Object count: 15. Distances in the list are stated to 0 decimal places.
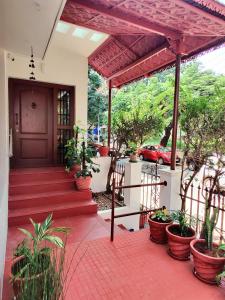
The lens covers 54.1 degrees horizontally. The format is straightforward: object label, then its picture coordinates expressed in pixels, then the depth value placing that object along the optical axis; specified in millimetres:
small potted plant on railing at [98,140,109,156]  6020
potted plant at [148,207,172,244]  2863
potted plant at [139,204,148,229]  4832
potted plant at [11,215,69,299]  1319
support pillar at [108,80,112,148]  6657
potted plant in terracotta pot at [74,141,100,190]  4312
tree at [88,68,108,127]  10766
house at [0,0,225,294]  2828
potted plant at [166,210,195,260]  2521
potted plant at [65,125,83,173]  4613
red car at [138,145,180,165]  12363
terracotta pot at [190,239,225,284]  2121
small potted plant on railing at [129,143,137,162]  4805
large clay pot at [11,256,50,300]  1316
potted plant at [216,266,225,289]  1996
